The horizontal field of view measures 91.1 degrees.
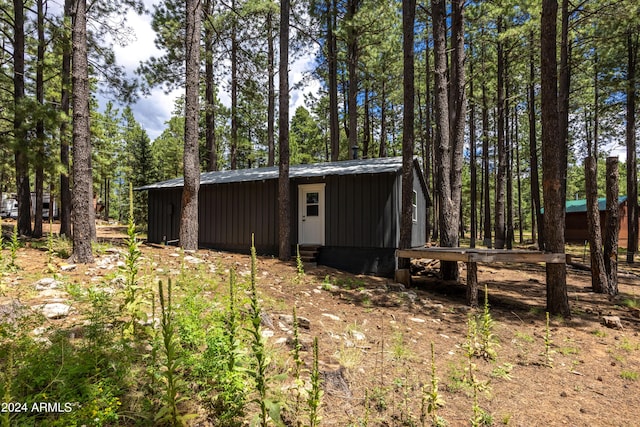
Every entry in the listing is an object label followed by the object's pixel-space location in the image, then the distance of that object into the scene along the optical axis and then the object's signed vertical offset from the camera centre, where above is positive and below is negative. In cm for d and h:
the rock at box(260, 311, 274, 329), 409 -138
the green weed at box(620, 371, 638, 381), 391 -201
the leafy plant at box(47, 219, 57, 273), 523 -76
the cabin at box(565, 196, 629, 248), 2248 -43
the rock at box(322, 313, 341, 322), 519 -167
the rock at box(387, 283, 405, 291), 787 -179
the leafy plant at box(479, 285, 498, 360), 413 -177
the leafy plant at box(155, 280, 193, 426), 198 -112
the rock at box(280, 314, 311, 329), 445 -150
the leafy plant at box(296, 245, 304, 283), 758 -142
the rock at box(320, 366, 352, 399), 297 -162
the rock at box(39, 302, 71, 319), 358 -108
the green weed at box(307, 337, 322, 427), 198 -117
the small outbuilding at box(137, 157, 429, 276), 969 +21
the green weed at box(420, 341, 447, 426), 263 -169
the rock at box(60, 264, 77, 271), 542 -85
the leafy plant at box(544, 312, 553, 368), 410 -189
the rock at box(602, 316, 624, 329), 566 -195
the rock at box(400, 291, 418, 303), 692 -179
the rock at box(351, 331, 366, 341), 441 -170
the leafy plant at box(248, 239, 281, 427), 193 -102
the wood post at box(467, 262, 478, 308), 674 -150
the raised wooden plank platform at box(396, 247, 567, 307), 618 -86
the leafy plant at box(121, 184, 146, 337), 305 -76
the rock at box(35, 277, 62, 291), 444 -95
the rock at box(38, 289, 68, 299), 417 -102
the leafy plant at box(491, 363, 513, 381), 371 -189
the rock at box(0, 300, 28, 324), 327 -102
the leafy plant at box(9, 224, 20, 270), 473 -56
